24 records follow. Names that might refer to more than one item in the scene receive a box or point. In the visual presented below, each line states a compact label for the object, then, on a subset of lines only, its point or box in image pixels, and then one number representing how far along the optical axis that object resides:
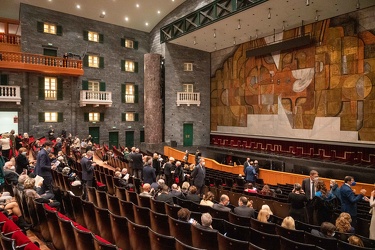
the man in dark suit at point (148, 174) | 7.86
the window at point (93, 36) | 20.30
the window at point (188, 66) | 21.73
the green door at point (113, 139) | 21.16
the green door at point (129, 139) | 22.09
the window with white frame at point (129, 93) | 22.15
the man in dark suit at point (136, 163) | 10.18
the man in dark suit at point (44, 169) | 6.49
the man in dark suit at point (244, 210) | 5.12
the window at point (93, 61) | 20.27
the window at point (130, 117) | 21.91
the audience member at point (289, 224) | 4.36
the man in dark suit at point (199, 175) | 8.02
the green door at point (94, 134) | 20.19
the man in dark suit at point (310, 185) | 6.25
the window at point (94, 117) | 20.05
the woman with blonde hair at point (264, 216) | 4.81
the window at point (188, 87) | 21.73
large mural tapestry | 13.44
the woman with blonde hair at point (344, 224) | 4.22
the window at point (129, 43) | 21.92
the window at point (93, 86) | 20.17
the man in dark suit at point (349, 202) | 5.68
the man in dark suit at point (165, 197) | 5.76
